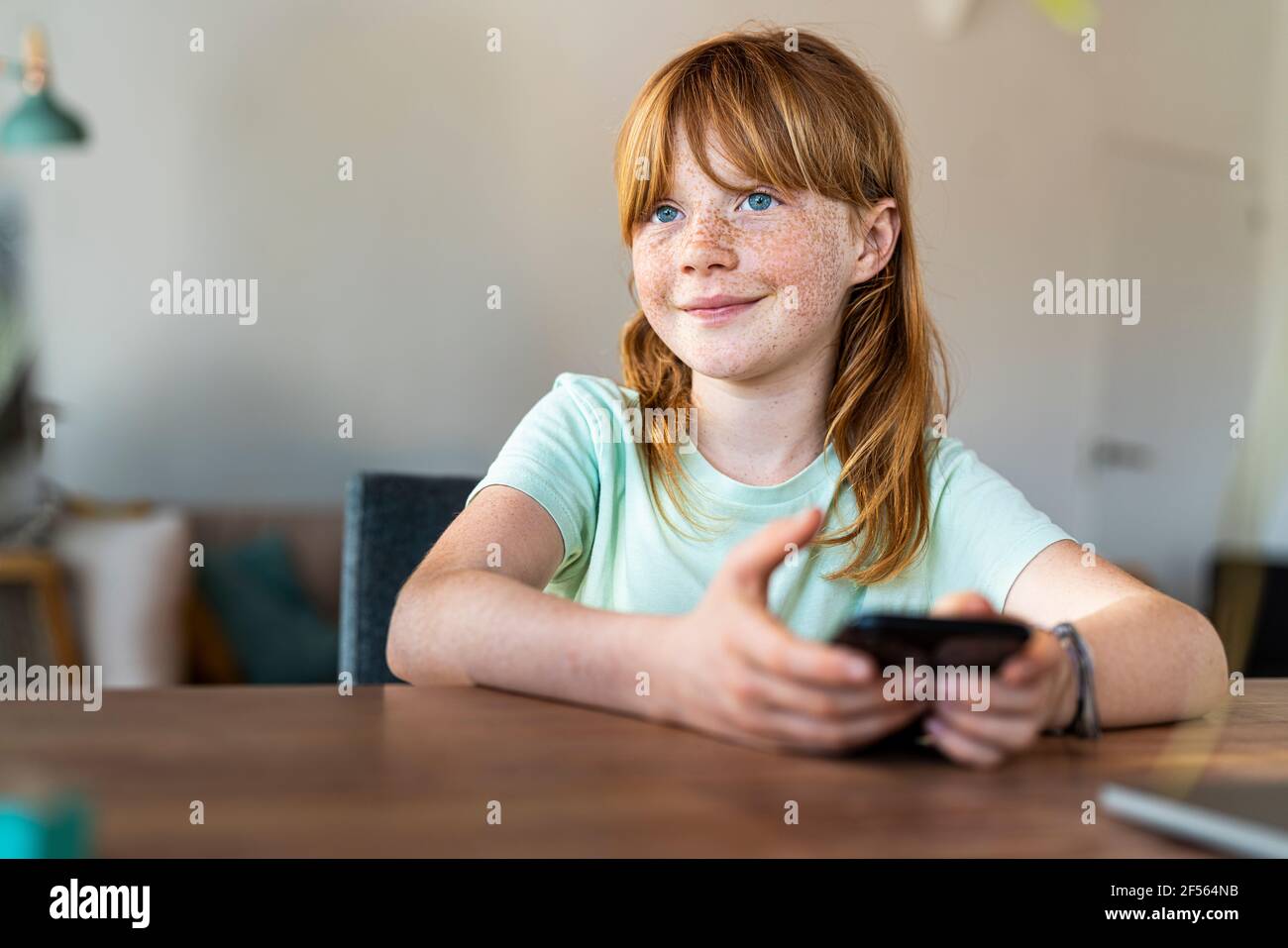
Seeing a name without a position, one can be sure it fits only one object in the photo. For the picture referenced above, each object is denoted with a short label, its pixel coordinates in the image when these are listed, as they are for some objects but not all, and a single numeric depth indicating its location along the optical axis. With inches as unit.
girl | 42.3
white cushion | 113.7
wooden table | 18.5
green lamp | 112.6
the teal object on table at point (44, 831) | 17.9
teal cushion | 116.7
